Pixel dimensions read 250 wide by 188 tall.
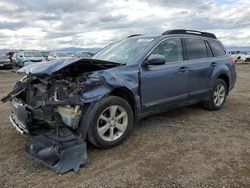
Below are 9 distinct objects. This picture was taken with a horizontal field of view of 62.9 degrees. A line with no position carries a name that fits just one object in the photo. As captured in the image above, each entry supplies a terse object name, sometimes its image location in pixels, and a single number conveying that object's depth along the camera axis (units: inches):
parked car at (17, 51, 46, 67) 604.1
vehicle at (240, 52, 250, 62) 884.9
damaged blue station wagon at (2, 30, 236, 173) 105.0
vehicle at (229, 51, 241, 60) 919.0
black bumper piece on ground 99.0
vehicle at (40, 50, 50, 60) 650.5
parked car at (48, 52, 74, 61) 621.0
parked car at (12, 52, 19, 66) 676.4
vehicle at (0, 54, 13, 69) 602.8
